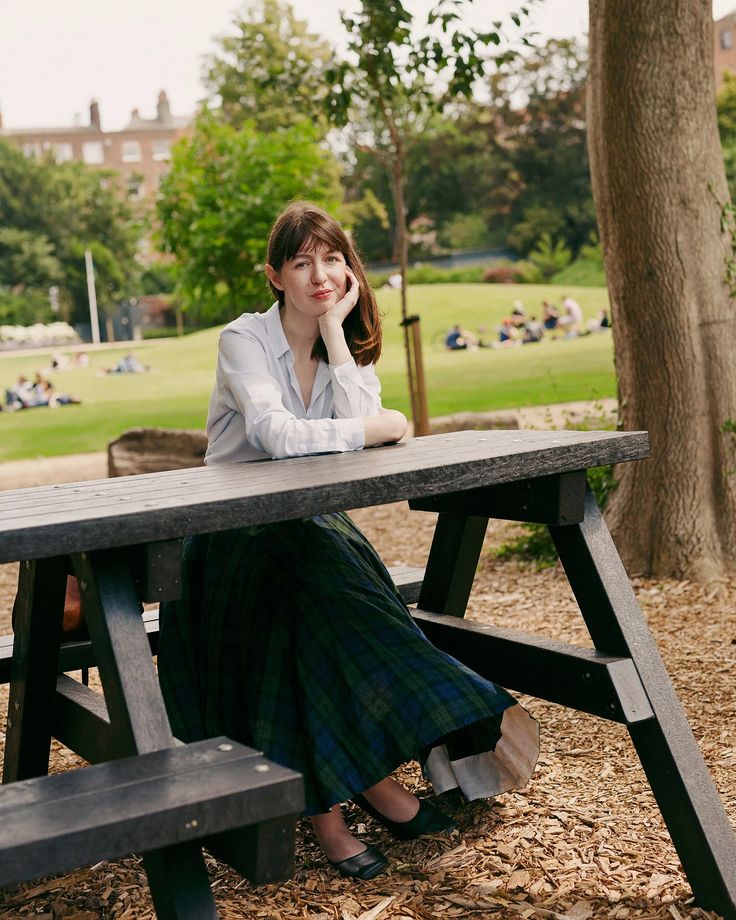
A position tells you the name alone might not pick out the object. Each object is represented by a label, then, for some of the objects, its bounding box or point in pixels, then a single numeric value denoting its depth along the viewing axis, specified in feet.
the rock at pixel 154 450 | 32.04
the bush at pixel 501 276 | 118.62
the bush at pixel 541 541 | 16.90
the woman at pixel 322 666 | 7.49
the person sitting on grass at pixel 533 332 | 81.10
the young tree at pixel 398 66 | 23.02
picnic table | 5.17
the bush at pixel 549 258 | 121.19
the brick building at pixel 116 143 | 261.65
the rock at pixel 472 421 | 32.78
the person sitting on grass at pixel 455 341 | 80.79
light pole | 169.78
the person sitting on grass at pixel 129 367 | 90.33
